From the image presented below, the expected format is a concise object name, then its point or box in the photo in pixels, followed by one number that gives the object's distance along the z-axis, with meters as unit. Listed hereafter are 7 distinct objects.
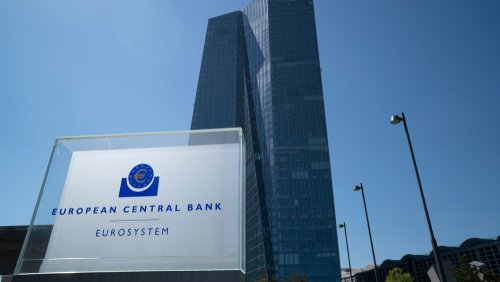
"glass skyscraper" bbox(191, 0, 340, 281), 113.12
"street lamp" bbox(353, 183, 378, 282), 26.86
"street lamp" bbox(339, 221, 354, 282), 36.06
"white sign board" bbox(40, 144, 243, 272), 5.88
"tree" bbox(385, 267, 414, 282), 28.98
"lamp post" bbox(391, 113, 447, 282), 12.85
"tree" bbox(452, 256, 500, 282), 21.94
